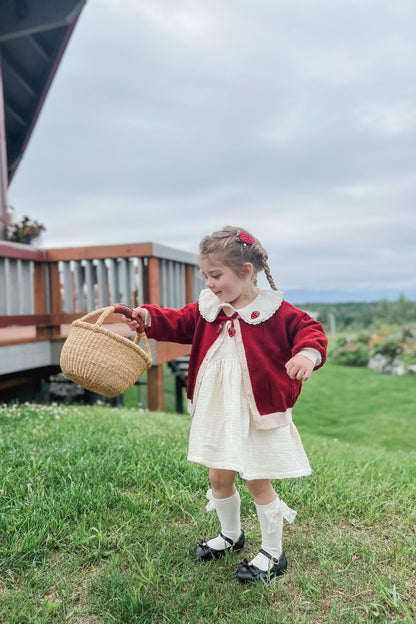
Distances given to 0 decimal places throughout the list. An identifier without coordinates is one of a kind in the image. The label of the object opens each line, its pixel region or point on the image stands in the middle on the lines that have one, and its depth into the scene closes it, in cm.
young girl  231
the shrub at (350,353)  1645
